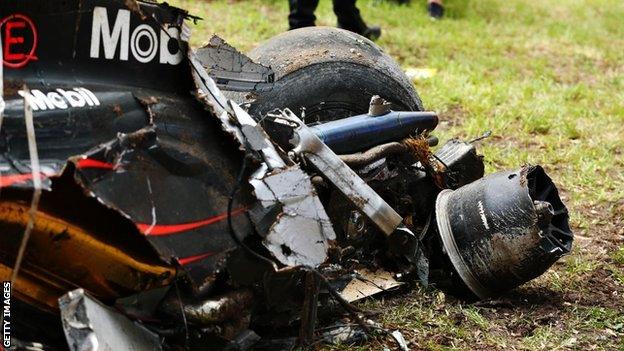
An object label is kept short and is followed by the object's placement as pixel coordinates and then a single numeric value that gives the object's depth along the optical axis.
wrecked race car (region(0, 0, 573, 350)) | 4.28
